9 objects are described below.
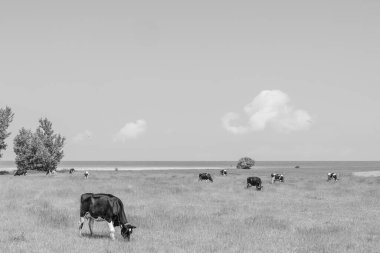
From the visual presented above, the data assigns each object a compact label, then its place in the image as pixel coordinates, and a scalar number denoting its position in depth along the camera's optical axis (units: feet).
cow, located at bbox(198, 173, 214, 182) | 192.03
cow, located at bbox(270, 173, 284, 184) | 179.61
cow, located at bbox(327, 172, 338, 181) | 201.28
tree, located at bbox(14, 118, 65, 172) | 280.92
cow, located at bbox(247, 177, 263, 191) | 144.01
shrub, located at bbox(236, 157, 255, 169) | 449.06
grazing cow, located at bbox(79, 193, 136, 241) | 58.59
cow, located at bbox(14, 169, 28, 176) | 259.88
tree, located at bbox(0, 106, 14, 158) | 277.64
